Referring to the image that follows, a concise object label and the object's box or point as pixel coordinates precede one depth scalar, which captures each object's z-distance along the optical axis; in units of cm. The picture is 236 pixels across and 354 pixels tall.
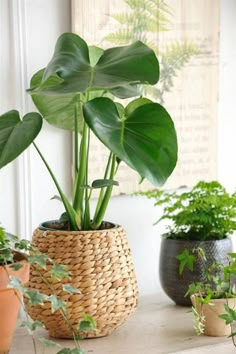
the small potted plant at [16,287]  204
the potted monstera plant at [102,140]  224
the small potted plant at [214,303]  256
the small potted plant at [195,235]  277
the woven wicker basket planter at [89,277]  246
